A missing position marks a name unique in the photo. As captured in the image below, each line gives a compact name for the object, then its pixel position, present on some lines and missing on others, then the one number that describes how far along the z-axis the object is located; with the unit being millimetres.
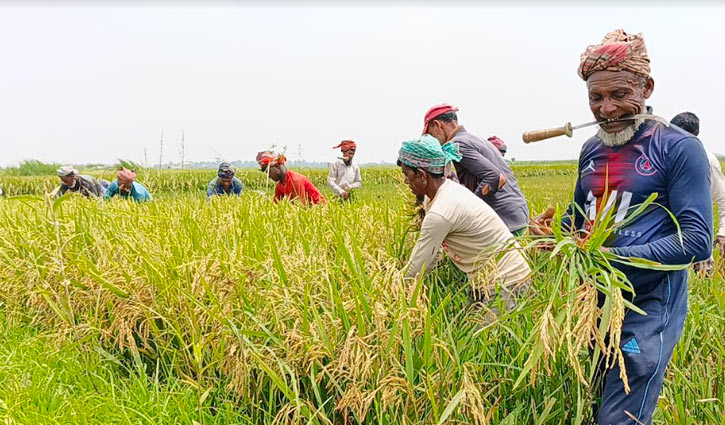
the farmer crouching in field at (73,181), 6191
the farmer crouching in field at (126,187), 6090
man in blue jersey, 1379
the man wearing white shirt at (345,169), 6867
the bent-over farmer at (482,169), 3096
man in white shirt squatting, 2094
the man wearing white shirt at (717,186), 3176
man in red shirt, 4788
